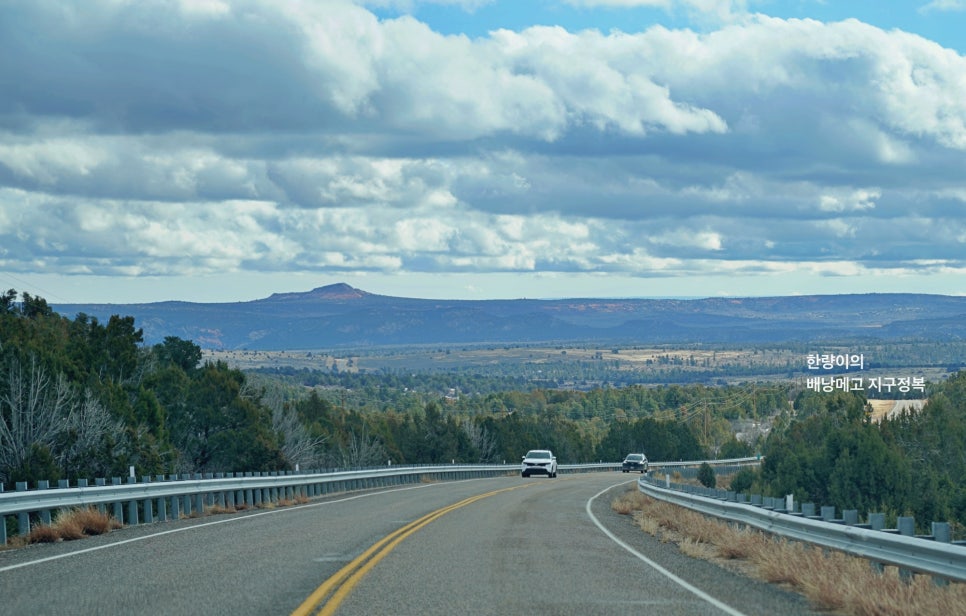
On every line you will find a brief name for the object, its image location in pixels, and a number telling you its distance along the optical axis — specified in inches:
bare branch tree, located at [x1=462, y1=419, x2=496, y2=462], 5516.7
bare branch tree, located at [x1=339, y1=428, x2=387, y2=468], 4493.1
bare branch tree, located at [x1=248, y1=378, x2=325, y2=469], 3162.2
